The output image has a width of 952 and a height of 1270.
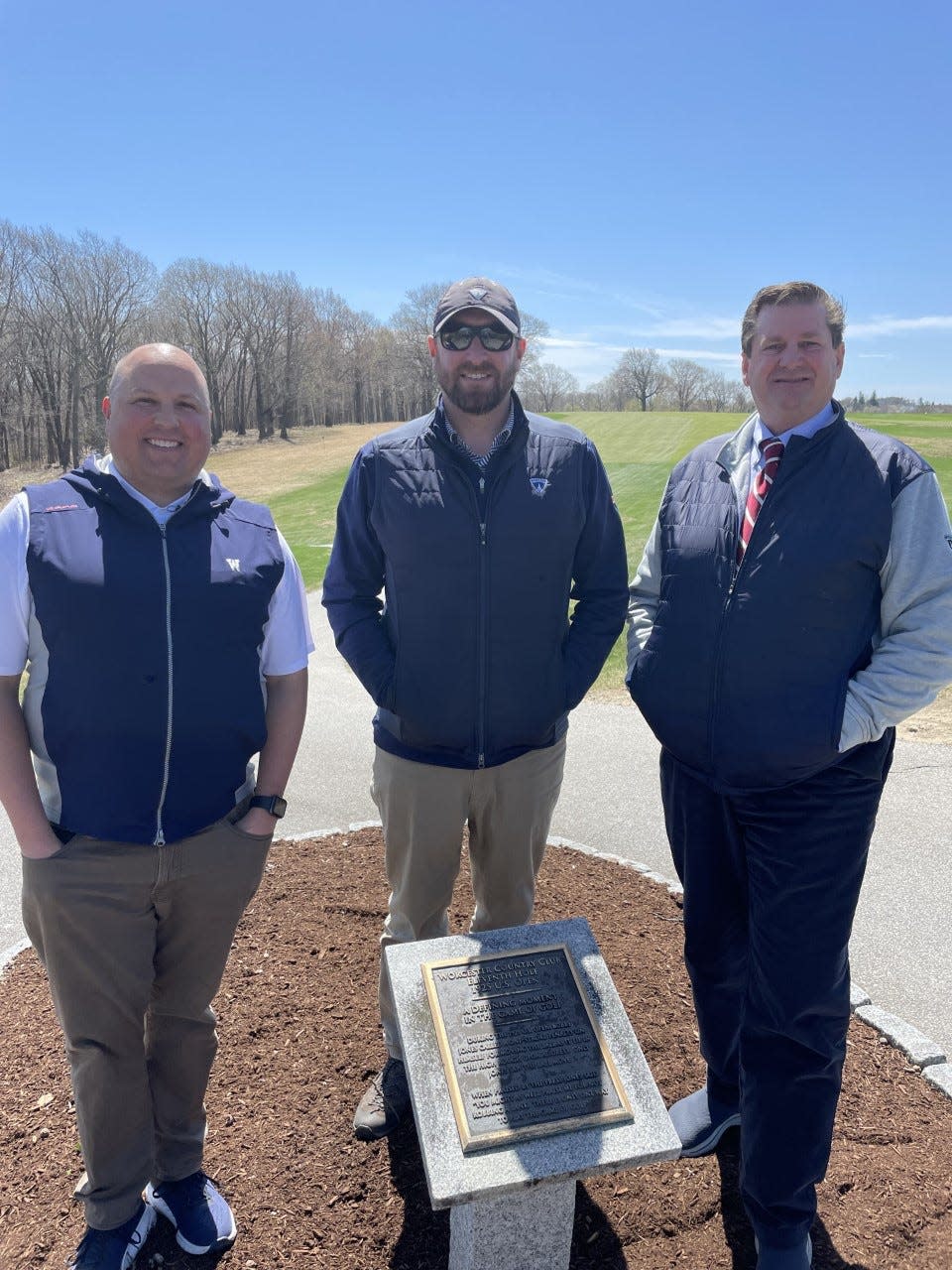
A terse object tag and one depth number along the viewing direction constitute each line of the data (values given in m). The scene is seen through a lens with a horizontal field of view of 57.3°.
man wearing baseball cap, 2.93
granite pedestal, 2.20
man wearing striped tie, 2.45
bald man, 2.33
